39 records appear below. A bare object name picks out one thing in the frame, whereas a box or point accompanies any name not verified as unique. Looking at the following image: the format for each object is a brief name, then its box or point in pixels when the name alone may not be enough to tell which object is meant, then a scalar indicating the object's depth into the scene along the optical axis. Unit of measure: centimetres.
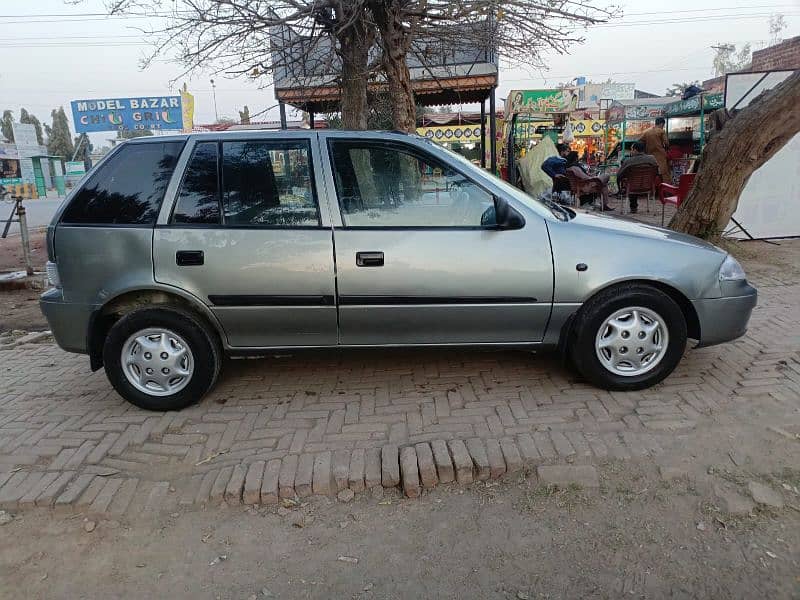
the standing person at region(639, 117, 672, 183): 1322
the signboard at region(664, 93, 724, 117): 1390
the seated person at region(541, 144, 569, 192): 1097
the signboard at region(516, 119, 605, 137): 2403
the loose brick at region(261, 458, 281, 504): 284
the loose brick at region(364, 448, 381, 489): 291
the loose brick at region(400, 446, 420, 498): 283
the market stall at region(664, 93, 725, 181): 1394
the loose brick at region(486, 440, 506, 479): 293
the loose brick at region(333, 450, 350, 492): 290
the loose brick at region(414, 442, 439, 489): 288
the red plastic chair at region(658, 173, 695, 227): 868
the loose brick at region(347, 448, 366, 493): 290
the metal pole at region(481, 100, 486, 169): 1232
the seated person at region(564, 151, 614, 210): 1097
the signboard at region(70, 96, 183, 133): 3397
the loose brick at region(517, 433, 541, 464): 299
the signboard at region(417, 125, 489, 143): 2253
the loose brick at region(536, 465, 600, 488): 281
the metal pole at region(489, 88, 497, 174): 1072
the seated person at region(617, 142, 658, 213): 1079
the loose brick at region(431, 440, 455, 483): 291
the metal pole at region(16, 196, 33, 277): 828
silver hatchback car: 351
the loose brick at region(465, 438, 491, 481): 292
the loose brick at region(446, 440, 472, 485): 290
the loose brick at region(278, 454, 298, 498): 287
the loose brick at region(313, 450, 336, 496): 288
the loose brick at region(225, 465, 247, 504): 286
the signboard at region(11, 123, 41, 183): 4156
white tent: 861
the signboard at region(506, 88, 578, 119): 1750
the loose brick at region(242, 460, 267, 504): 284
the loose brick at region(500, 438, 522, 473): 295
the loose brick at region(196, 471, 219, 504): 286
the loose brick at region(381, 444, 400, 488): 291
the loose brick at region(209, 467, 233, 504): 286
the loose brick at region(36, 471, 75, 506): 286
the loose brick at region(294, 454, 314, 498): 288
